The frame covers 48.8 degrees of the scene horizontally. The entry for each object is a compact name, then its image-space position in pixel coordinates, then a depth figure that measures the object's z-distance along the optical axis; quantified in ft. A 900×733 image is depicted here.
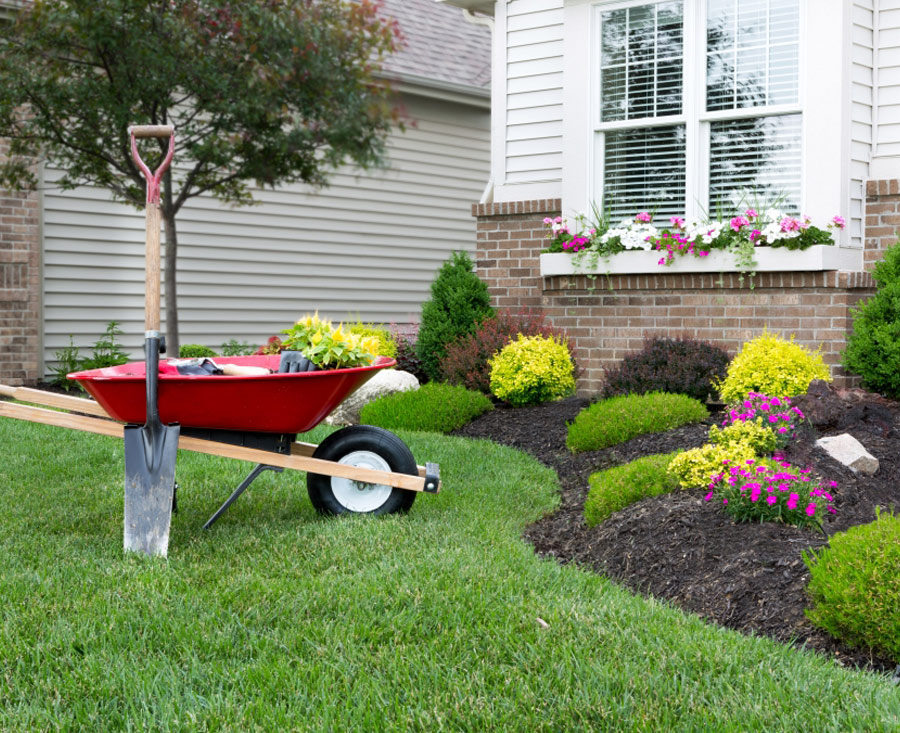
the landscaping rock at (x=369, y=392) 27.91
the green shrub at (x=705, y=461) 14.49
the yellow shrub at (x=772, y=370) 21.88
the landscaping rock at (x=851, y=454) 15.58
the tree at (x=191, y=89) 31.17
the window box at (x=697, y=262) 24.61
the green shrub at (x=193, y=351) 34.83
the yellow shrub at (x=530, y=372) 25.50
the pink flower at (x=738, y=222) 25.53
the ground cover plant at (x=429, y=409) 24.85
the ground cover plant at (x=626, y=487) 15.02
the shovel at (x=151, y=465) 12.76
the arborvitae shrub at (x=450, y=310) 29.50
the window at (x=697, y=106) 25.91
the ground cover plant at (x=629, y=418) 20.44
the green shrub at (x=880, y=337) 22.93
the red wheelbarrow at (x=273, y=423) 13.39
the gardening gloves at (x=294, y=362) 14.46
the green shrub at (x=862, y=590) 9.90
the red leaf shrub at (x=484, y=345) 27.30
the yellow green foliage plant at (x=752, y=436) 15.62
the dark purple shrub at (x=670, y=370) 23.93
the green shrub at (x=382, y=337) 30.66
